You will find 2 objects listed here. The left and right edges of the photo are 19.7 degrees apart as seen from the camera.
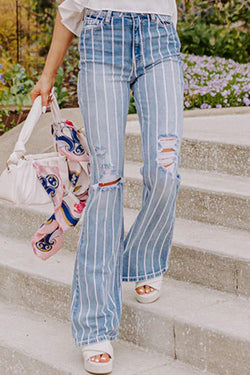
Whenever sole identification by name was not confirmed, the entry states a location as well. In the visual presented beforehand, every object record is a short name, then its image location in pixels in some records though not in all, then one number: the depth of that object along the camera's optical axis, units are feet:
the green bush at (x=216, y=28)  24.04
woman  8.24
